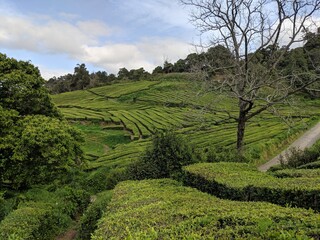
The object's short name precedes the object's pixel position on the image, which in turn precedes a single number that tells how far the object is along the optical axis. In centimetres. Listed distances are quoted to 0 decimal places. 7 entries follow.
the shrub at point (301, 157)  1231
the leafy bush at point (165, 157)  1021
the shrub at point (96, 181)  1776
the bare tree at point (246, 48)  1223
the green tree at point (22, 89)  1485
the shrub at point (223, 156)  1098
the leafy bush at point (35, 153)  1337
